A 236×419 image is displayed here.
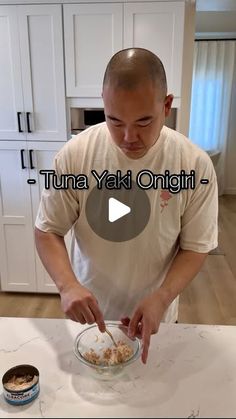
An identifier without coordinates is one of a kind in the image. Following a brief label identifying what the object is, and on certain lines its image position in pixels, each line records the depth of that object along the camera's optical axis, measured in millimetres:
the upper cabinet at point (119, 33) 2129
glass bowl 848
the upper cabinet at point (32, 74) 2217
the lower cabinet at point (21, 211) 2438
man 874
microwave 2393
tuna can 777
